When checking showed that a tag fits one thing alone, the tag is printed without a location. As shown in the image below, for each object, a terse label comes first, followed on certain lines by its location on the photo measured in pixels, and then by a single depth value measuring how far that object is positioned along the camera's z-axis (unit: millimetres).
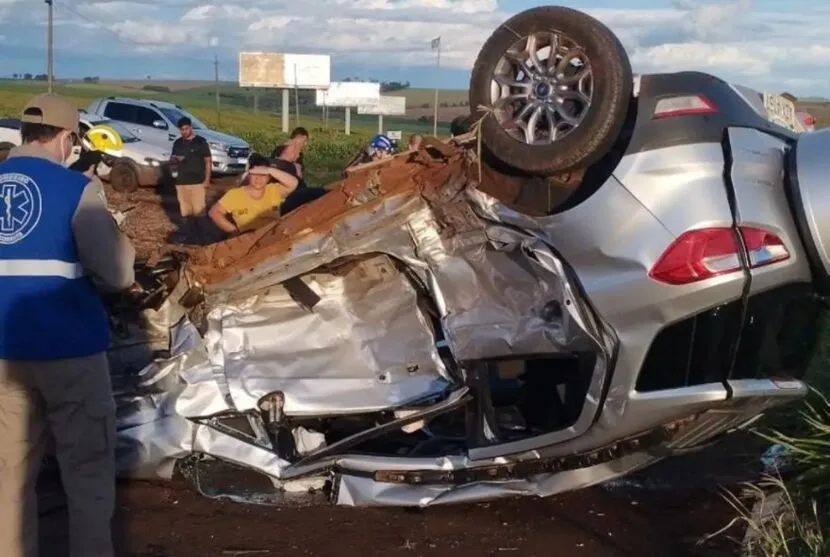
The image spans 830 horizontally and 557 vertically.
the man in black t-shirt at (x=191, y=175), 15812
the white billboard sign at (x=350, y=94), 67000
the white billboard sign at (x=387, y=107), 65312
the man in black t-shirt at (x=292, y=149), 9727
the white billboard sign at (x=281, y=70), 63219
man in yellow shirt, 8242
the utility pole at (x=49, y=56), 35969
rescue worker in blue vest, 3945
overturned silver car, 4195
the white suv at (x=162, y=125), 23922
